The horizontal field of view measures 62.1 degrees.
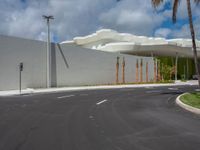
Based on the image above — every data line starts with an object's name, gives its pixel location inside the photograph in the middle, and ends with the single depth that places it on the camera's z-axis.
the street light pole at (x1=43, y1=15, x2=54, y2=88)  18.37
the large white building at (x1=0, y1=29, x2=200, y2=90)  16.47
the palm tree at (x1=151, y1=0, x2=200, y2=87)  10.49
